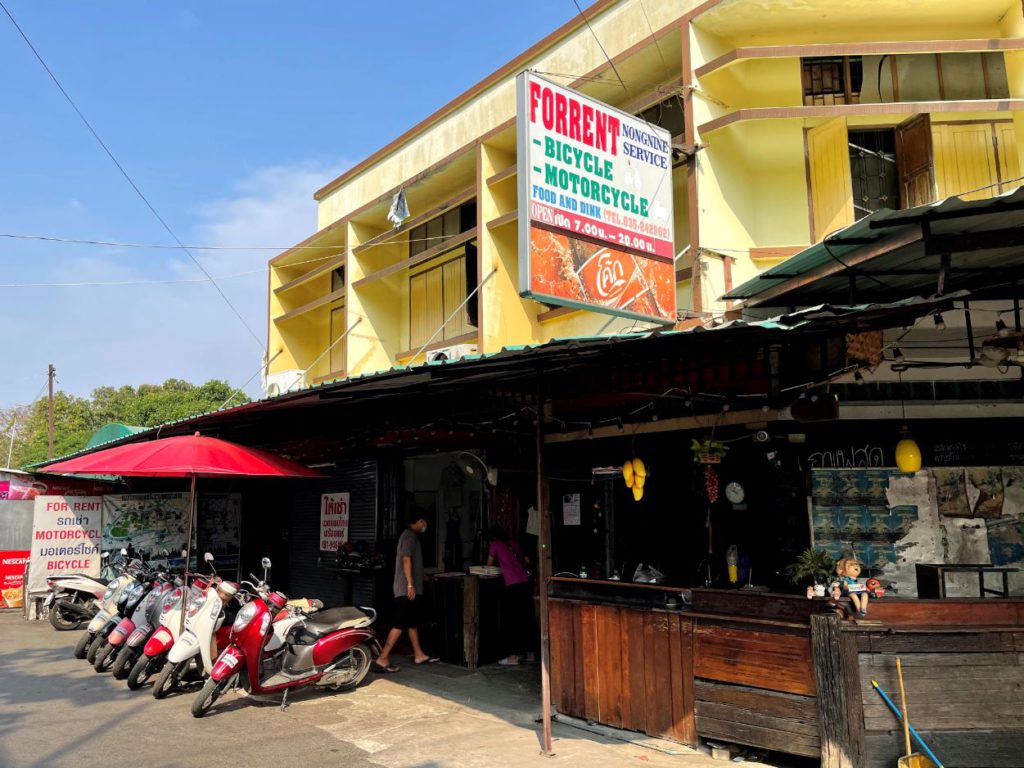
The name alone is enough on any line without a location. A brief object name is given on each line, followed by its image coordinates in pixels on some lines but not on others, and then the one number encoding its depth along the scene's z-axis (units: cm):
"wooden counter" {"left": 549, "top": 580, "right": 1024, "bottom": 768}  545
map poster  1571
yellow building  967
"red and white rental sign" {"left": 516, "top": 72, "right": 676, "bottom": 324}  723
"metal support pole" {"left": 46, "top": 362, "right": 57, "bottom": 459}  3897
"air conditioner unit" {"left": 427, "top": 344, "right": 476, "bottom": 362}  1280
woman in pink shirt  1016
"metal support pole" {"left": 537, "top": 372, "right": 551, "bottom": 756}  661
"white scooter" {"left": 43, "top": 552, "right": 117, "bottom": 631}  1296
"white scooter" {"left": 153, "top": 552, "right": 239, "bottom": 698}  820
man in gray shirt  988
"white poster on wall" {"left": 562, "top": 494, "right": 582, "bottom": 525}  1072
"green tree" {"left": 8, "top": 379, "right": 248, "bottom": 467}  4697
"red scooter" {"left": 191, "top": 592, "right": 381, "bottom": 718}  769
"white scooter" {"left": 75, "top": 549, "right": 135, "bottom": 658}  1018
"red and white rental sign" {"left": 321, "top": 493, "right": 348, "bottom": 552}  1346
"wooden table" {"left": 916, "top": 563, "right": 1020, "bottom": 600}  709
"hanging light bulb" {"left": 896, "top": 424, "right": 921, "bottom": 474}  681
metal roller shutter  1286
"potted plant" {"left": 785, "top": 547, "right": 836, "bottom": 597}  668
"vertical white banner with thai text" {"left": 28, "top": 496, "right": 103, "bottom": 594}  1523
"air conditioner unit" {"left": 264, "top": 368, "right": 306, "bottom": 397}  1869
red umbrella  885
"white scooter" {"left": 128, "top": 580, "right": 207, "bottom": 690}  841
